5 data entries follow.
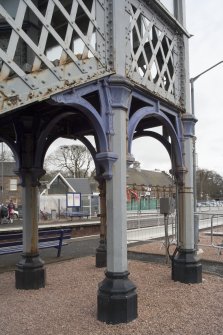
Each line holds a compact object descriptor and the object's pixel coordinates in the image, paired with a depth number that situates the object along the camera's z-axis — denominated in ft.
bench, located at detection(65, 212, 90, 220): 105.50
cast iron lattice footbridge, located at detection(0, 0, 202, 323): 15.20
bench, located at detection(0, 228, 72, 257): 31.52
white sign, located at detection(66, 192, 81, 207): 102.01
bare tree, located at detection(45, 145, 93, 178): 185.51
